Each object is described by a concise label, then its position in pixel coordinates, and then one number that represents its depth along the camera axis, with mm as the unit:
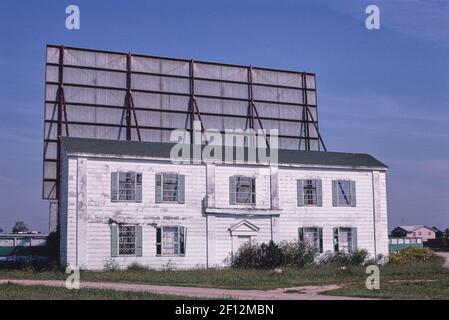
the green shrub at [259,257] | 35125
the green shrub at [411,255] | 40594
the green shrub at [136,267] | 32688
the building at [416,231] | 98444
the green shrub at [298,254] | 35312
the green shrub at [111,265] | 32466
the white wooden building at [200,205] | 32875
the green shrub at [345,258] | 37469
